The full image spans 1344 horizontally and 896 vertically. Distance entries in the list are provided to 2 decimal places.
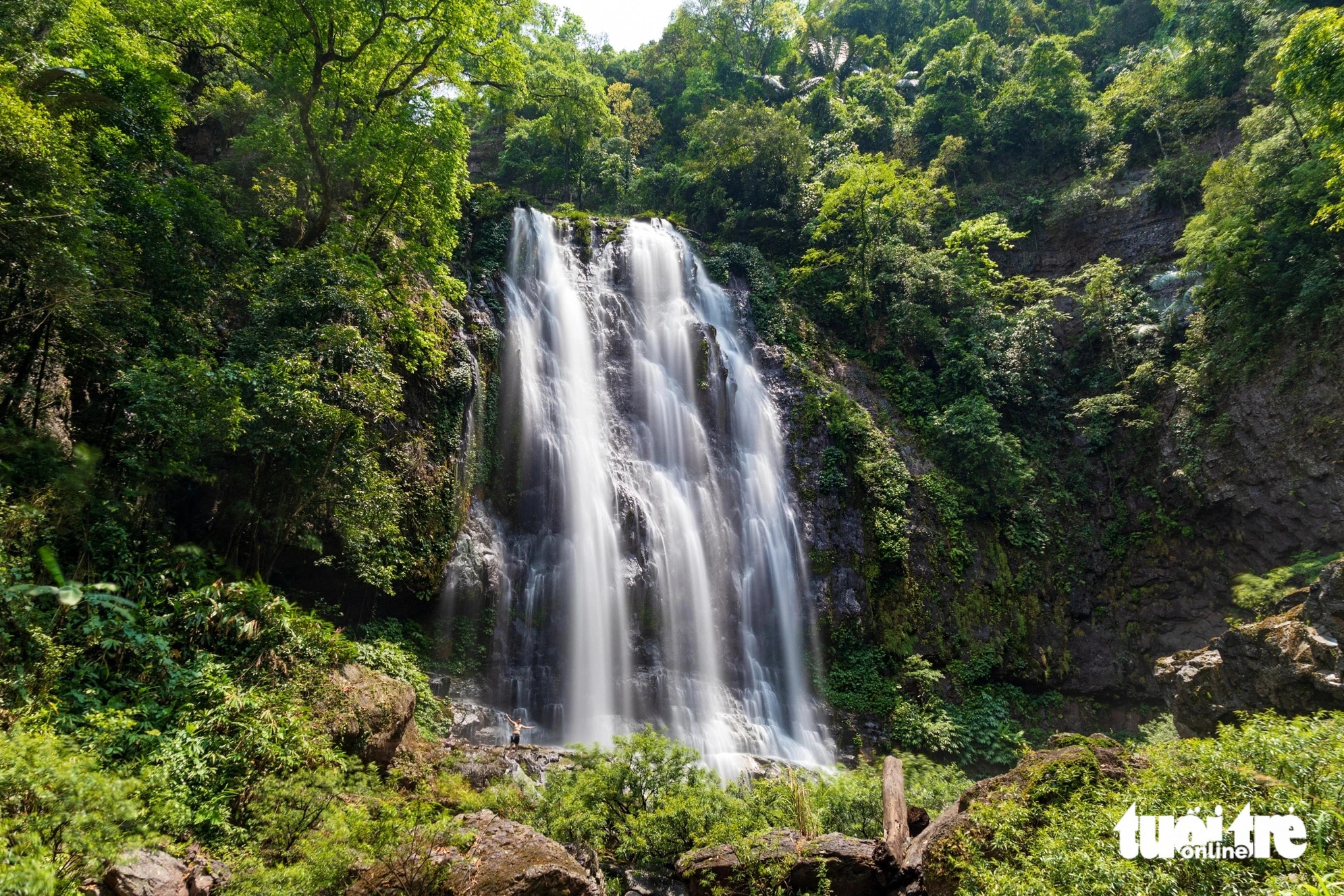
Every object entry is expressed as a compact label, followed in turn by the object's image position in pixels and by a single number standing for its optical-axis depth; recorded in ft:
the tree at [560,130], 76.48
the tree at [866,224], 75.66
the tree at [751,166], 84.17
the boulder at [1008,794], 19.39
